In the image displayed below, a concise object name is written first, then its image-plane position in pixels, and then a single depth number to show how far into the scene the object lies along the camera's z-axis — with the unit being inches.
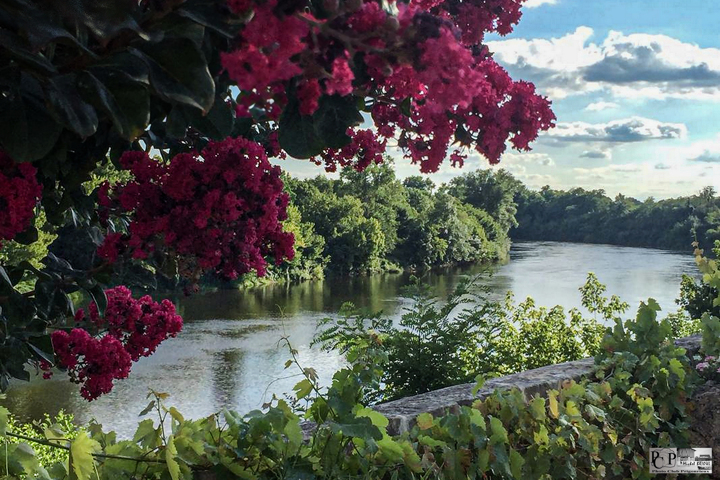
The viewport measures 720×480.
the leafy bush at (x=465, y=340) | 200.7
